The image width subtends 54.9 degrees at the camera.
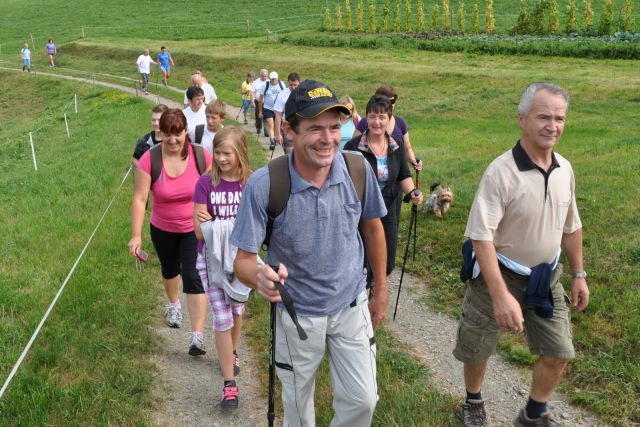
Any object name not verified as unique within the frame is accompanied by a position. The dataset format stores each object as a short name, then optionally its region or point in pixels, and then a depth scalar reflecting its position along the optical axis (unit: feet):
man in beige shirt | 12.06
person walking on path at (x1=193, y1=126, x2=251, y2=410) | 15.15
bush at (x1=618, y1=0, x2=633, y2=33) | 120.06
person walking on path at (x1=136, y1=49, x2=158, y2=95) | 93.03
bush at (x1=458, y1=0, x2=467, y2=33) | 141.59
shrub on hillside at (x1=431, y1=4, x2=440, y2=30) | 144.25
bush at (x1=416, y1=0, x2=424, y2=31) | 147.69
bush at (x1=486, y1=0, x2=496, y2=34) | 137.90
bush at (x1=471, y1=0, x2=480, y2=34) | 137.59
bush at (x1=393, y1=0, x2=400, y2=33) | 150.53
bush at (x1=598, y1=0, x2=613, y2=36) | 121.70
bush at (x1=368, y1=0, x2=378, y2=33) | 150.61
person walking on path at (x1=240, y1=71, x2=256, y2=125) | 61.39
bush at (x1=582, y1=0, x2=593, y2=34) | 126.72
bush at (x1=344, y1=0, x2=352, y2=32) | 155.56
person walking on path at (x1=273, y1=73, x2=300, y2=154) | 36.55
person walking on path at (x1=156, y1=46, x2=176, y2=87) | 100.80
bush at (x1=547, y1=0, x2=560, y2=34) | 126.82
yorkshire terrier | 29.77
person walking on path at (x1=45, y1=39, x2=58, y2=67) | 138.21
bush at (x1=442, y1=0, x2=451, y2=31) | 144.97
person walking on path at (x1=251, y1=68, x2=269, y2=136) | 52.49
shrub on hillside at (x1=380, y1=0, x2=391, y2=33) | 151.45
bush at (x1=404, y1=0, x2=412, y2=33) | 148.25
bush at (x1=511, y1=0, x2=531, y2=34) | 129.39
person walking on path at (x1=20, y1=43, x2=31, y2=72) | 129.90
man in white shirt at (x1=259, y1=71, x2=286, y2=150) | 49.24
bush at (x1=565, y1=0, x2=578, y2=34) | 127.34
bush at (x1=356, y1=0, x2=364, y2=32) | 153.87
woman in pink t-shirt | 17.40
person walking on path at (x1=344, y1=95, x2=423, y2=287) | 18.35
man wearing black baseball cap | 10.36
